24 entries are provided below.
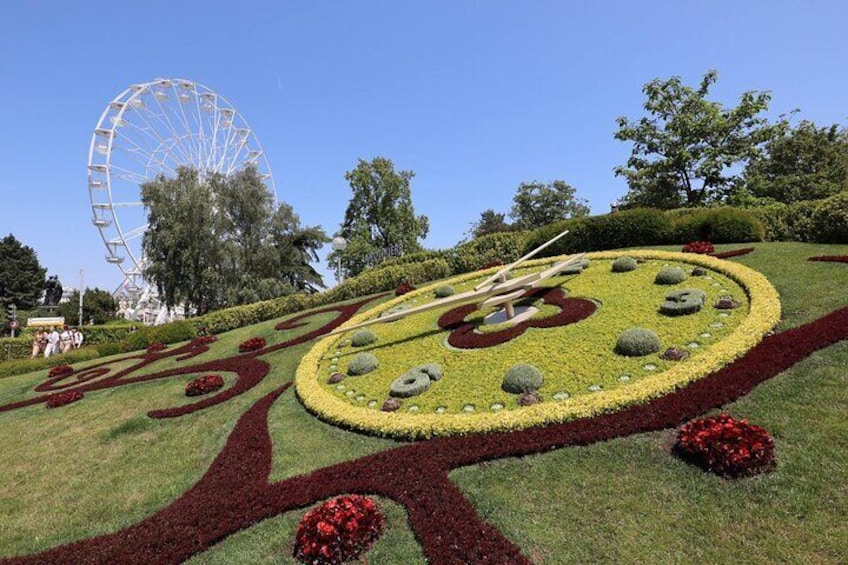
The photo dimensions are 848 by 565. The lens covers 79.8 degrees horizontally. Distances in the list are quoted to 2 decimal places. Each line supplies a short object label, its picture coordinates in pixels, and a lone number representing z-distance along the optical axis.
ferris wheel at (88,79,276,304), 38.38
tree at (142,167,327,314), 32.00
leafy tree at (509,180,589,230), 64.56
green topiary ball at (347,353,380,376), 11.01
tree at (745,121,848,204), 34.12
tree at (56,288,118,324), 66.38
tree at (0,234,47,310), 72.12
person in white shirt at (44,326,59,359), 25.39
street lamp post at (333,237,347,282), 26.06
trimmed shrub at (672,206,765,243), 16.85
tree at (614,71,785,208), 30.11
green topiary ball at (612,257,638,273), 13.33
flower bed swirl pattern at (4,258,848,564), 5.84
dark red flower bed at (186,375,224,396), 12.25
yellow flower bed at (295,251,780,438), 7.71
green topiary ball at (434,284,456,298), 15.72
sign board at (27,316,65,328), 45.53
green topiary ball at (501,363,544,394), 8.45
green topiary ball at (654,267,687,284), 11.54
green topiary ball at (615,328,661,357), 8.69
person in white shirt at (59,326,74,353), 26.98
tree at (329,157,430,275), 52.81
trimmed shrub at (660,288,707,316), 9.83
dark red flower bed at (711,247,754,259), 13.84
